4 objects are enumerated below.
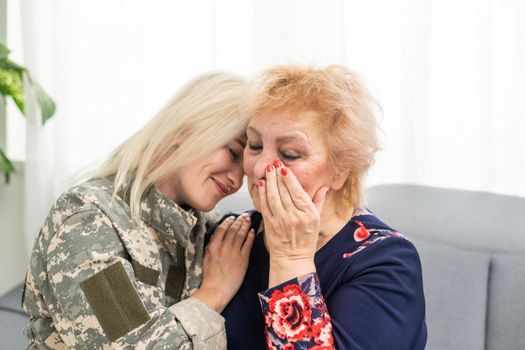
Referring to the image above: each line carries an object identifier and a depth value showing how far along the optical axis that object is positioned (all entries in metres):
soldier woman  1.46
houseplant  2.95
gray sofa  2.04
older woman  1.41
